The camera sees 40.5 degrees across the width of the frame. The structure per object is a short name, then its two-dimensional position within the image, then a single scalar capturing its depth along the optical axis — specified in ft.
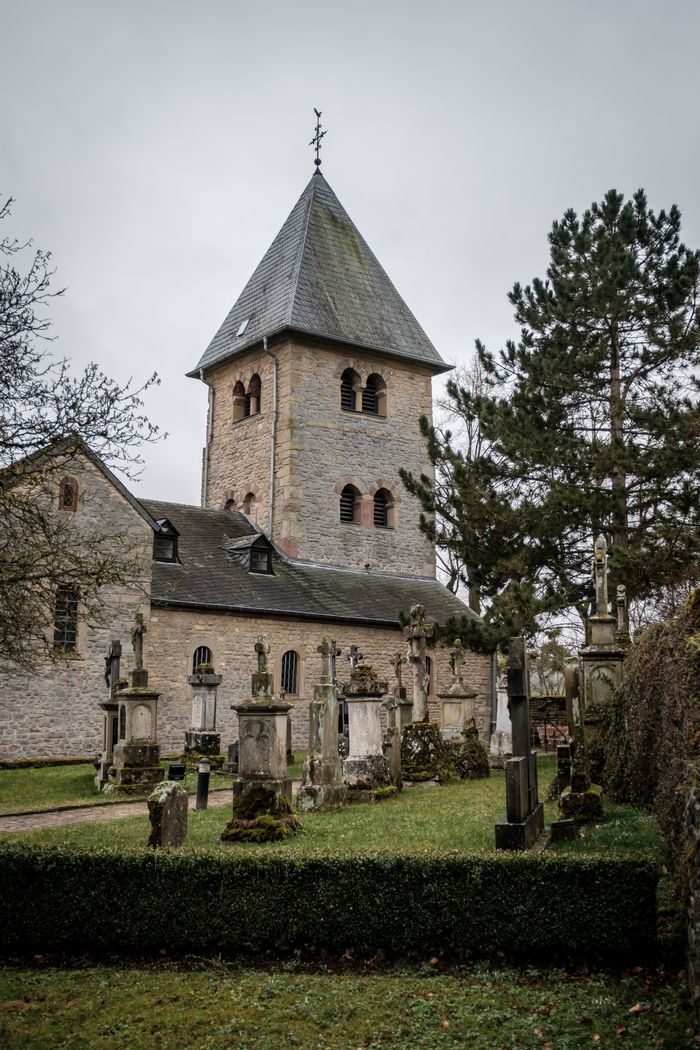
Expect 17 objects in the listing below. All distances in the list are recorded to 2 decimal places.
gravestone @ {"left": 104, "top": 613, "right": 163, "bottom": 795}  53.88
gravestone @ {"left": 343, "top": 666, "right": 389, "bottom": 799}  47.32
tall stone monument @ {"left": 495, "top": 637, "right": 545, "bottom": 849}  27.14
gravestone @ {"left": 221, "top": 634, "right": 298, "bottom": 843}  34.58
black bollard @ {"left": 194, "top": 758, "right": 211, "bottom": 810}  44.96
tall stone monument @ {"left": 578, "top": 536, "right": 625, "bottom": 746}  49.06
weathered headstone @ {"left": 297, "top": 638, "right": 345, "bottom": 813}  42.65
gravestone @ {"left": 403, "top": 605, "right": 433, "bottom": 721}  55.26
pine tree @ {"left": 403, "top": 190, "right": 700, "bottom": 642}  63.05
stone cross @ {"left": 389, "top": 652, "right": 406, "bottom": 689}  68.50
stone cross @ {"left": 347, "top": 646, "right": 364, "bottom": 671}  77.20
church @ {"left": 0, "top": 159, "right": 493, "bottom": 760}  76.69
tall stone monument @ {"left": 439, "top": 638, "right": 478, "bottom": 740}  61.31
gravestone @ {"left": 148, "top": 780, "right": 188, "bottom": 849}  29.73
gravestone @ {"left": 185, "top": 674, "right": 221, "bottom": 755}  66.03
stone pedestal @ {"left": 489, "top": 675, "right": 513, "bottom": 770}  63.62
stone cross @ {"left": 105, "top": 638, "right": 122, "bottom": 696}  61.67
